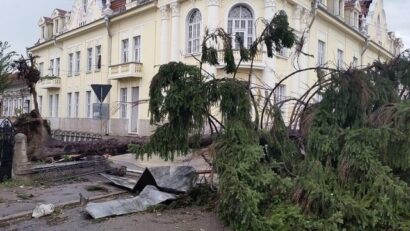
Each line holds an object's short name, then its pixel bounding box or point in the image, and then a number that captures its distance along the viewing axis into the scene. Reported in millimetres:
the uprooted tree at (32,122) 14329
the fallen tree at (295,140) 6398
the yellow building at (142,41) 24375
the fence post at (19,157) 11453
